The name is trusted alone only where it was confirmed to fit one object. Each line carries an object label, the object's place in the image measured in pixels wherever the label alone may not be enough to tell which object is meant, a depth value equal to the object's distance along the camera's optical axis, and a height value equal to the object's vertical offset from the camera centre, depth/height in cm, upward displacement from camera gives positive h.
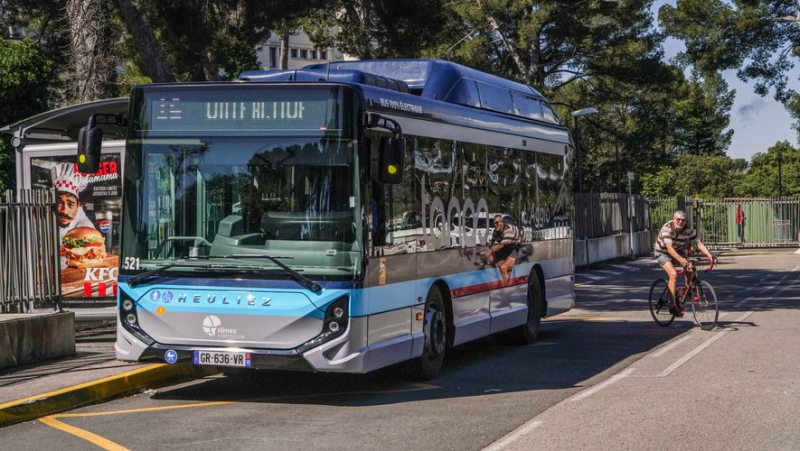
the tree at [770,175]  9481 +301
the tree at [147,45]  2062 +322
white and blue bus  1020 -2
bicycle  1752 -138
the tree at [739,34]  4103 +630
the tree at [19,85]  2188 +275
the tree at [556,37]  4712 +739
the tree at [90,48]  2133 +328
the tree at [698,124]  8962 +695
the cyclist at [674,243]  1762 -46
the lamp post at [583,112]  3959 +350
